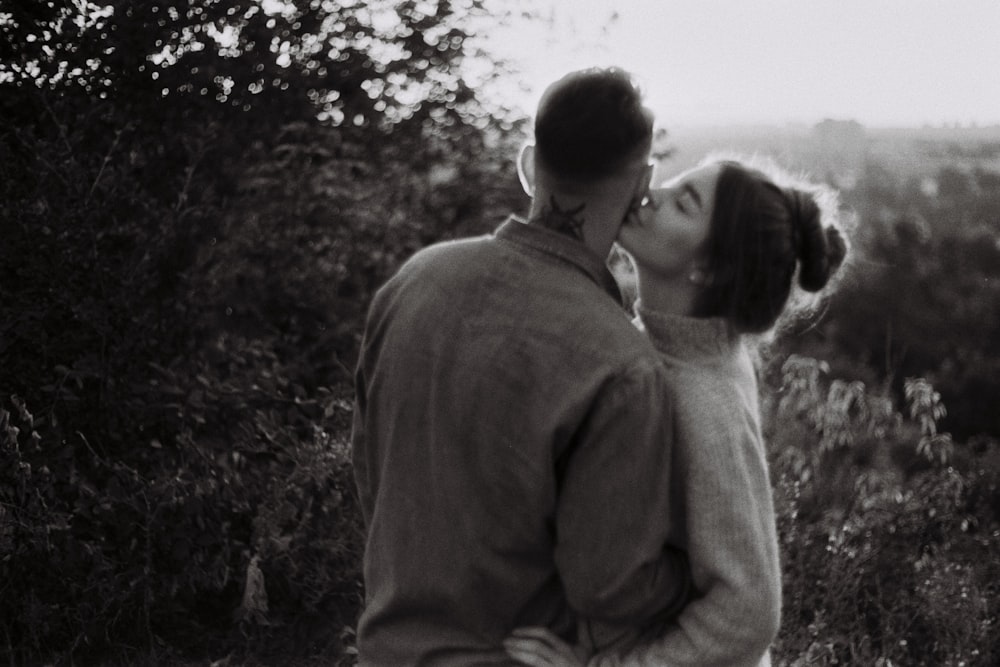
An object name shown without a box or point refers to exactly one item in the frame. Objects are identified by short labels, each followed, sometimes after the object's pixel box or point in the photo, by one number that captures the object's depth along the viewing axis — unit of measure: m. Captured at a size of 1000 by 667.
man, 1.64
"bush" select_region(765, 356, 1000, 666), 4.34
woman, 1.77
